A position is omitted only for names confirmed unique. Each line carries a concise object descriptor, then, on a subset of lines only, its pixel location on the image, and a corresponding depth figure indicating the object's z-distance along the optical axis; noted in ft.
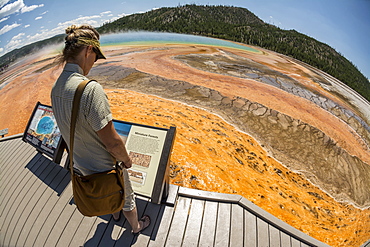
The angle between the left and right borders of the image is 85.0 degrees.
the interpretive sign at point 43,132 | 9.54
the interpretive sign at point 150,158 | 6.92
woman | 3.70
